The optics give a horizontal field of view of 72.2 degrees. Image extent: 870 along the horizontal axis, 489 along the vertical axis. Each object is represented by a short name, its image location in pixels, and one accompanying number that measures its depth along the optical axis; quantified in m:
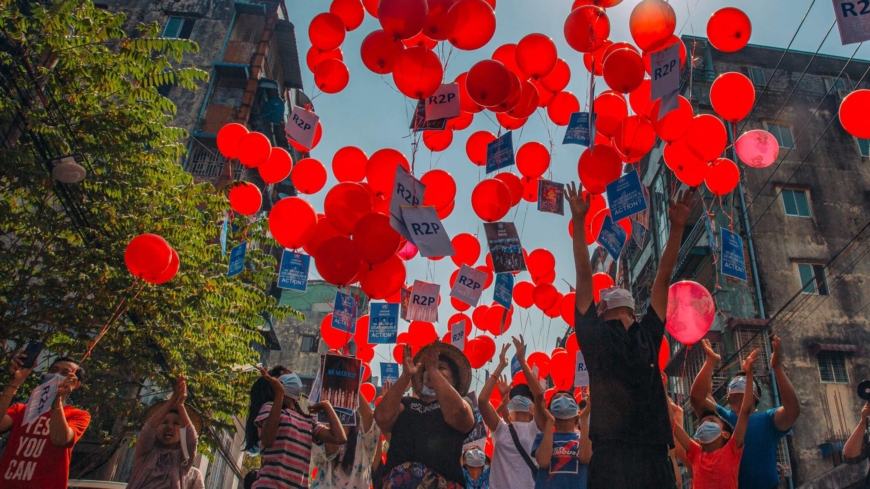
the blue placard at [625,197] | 5.56
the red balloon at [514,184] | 7.00
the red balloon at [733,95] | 6.50
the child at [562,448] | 3.95
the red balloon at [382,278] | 6.18
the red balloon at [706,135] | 6.20
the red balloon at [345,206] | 6.04
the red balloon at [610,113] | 6.40
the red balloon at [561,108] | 7.00
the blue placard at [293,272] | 7.16
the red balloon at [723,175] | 6.65
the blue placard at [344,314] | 6.95
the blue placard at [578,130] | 6.33
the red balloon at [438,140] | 6.89
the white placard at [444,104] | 5.88
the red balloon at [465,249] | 8.25
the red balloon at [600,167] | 6.09
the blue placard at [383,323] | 7.51
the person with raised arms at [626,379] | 2.48
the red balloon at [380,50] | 5.74
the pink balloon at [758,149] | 7.15
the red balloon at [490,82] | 5.46
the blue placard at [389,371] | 9.34
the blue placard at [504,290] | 7.95
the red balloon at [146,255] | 6.43
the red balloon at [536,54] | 6.08
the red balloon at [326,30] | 6.44
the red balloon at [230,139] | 7.46
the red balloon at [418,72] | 5.62
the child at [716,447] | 3.97
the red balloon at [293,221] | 6.63
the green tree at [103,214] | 7.89
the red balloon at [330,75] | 6.68
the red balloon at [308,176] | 7.37
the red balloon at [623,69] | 5.50
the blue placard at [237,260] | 7.36
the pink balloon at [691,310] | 5.94
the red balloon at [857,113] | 5.60
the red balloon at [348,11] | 6.54
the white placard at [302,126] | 6.53
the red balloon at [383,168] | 6.41
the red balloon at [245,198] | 7.82
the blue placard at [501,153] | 6.65
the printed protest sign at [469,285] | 7.62
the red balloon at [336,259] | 5.88
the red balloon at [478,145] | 7.38
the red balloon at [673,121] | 5.93
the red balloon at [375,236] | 5.64
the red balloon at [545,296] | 8.34
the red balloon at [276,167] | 7.51
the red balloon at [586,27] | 5.73
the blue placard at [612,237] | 6.34
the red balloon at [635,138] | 6.21
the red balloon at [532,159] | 7.13
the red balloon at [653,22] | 5.30
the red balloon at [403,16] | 5.23
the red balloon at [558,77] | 6.73
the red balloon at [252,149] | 7.20
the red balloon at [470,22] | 5.48
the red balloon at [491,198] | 6.77
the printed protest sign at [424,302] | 7.82
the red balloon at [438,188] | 6.77
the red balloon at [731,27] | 5.91
